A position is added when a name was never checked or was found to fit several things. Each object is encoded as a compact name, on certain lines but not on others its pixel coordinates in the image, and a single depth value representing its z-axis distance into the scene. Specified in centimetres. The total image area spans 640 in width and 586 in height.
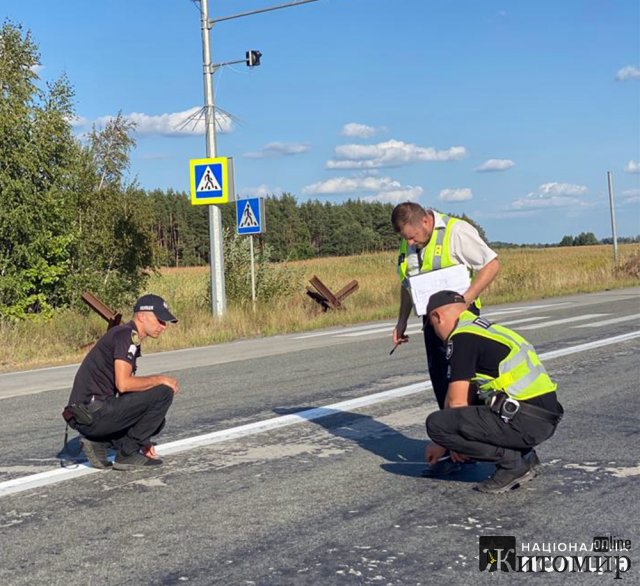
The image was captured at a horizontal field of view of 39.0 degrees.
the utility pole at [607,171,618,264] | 3836
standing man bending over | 592
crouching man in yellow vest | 525
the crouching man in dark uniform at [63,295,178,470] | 611
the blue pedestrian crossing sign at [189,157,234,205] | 1902
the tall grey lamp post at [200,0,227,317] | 1959
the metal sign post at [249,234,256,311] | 2027
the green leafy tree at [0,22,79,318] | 2022
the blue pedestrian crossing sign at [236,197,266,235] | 1902
